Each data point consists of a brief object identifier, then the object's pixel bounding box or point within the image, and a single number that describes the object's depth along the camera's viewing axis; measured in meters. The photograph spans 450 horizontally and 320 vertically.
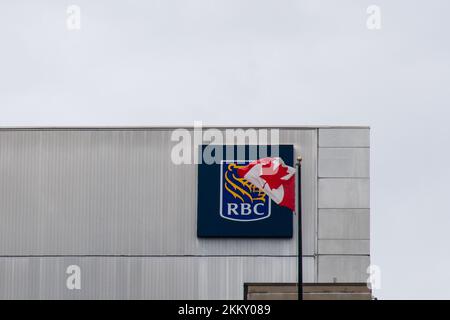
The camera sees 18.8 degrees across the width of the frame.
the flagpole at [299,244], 44.53
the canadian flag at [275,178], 47.84
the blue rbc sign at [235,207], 60.81
